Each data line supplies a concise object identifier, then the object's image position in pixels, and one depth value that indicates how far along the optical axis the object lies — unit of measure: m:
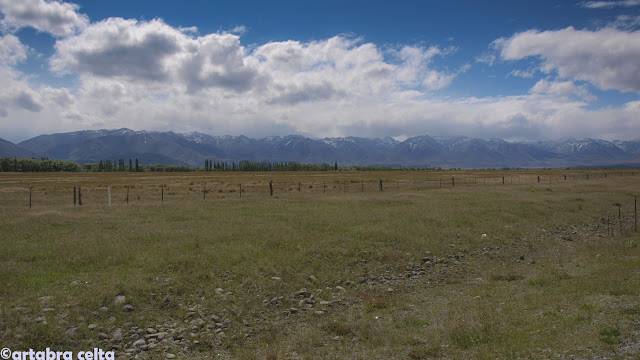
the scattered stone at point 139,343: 8.65
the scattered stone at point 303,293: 11.93
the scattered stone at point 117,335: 8.79
